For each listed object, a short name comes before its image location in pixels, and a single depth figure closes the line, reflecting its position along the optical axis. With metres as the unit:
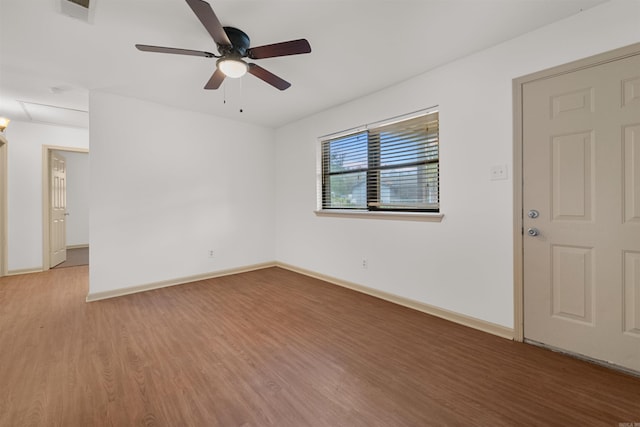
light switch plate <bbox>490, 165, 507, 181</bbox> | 2.32
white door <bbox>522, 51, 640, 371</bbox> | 1.79
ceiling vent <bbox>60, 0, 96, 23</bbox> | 1.83
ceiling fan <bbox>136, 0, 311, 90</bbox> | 1.79
